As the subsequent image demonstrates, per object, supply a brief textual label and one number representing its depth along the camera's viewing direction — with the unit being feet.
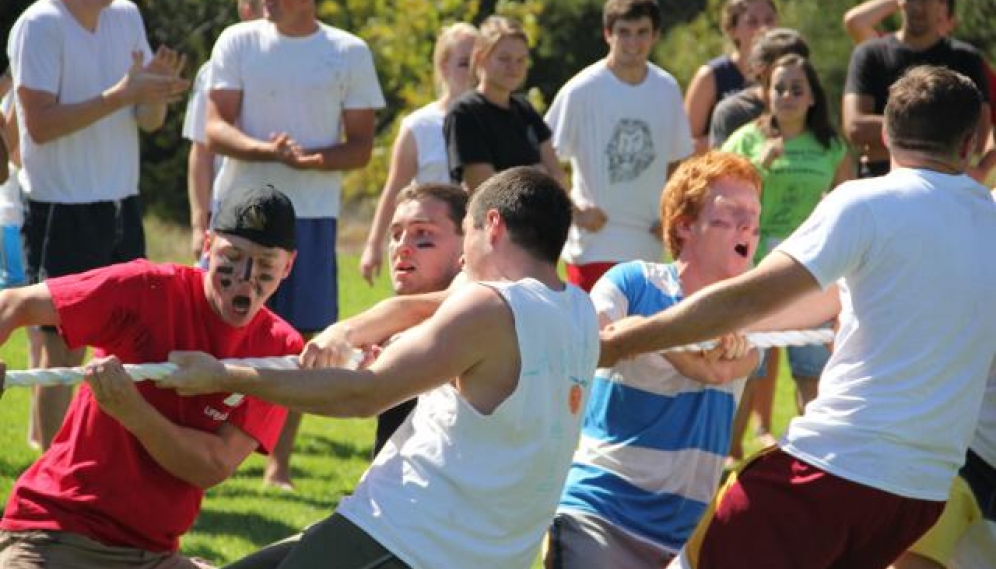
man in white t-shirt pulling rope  27.84
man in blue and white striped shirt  32.83
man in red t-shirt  30.83
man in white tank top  26.25
